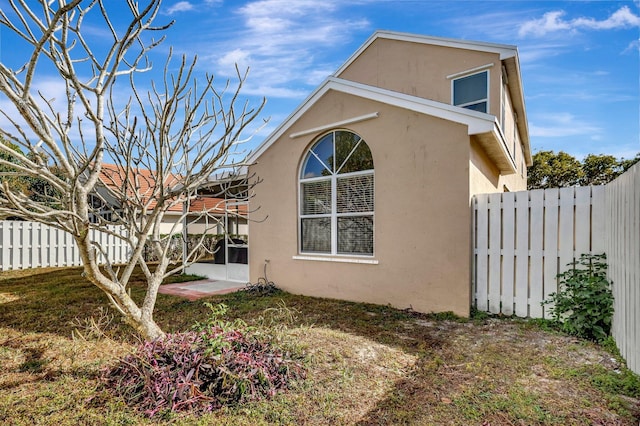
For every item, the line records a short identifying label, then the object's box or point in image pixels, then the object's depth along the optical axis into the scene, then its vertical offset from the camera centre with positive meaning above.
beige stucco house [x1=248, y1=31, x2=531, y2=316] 6.36 +0.83
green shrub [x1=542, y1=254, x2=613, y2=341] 4.91 -1.27
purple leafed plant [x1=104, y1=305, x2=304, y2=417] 3.21 -1.63
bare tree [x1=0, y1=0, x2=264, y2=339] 2.67 +0.88
